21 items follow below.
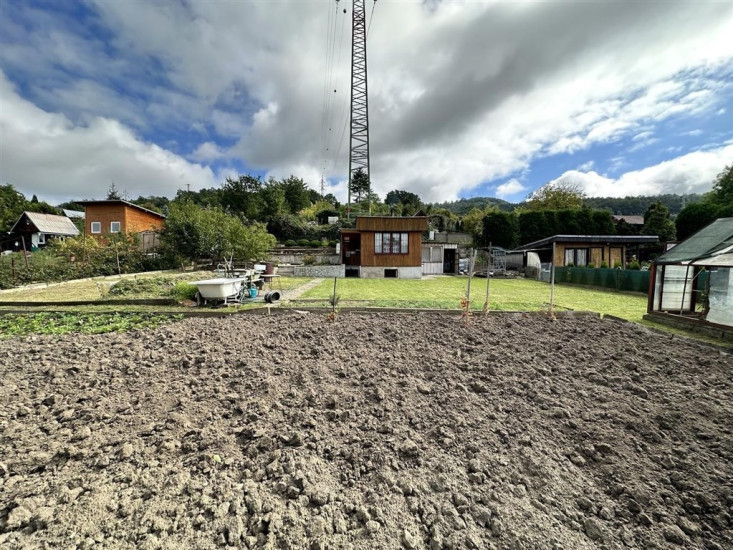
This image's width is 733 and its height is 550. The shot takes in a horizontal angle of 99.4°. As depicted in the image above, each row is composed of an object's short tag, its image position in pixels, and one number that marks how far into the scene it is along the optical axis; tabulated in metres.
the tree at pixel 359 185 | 45.97
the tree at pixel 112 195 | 52.52
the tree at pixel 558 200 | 39.00
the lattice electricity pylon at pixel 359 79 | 30.94
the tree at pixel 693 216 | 25.62
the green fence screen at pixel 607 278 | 13.31
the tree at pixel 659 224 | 28.56
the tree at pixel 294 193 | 43.03
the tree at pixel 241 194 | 37.84
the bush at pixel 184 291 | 8.38
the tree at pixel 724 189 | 34.23
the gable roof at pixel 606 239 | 19.73
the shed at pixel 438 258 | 24.30
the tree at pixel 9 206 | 35.41
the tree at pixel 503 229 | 27.41
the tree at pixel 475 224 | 28.16
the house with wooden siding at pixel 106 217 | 26.16
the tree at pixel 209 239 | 16.73
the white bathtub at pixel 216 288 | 7.86
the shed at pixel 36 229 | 32.75
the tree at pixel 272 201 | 34.06
